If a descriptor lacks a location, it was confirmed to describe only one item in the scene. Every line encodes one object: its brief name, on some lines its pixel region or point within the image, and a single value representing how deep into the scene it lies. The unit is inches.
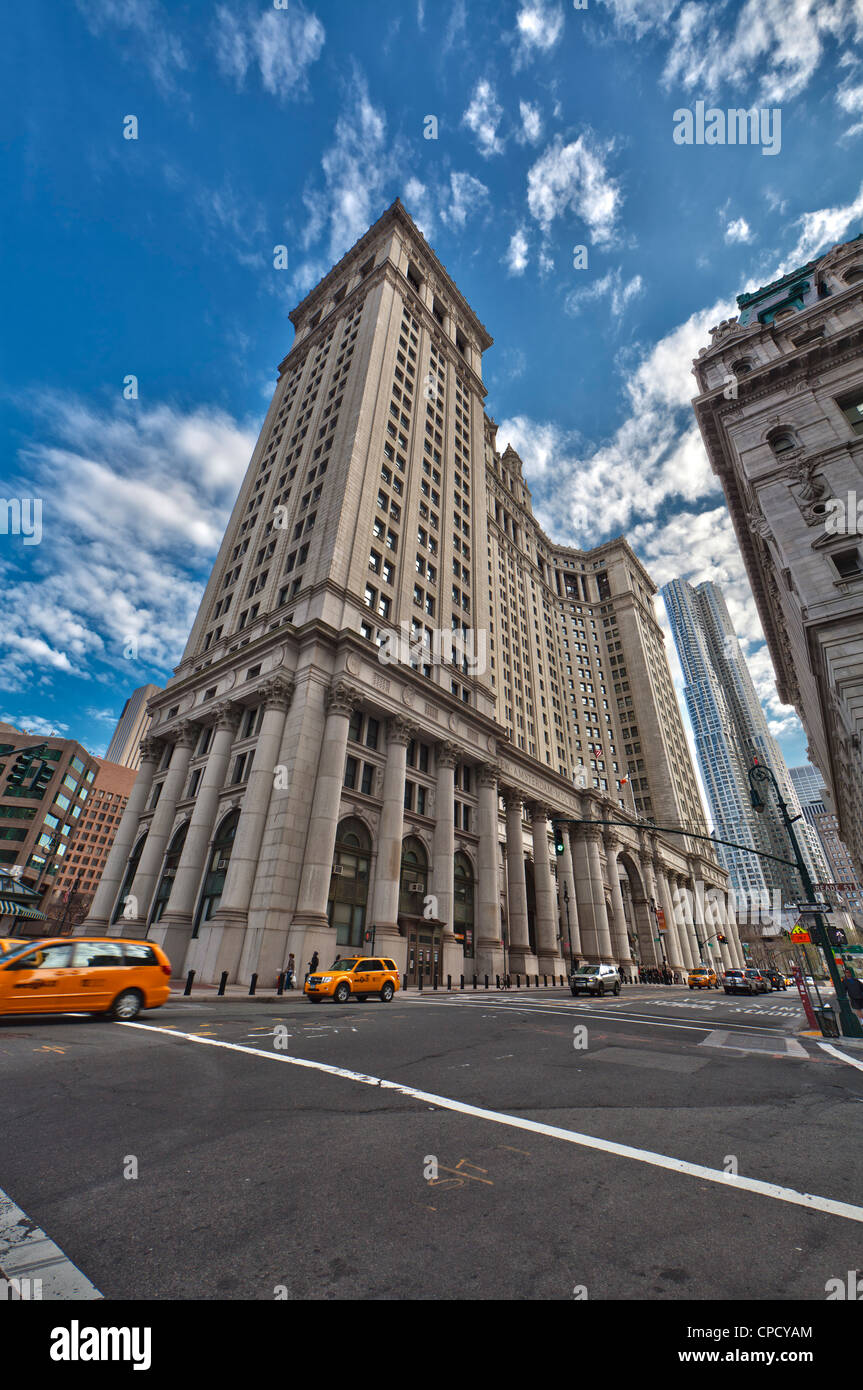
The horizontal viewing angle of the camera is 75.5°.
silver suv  1136.2
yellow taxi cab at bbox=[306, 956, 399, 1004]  812.0
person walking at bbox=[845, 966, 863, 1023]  821.2
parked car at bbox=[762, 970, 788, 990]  2097.7
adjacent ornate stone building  1031.6
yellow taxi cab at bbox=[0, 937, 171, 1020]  492.4
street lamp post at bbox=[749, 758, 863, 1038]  639.5
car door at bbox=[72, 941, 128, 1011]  524.1
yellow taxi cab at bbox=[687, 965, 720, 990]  2001.7
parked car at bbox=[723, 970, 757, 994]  1681.8
